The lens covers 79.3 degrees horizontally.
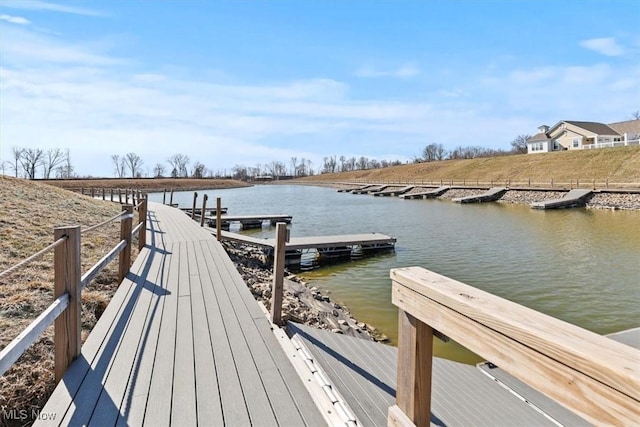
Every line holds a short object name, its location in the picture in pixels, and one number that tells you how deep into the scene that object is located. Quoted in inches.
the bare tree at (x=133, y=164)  4303.6
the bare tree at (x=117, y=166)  4254.4
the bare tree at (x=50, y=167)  3436.0
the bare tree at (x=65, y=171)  3592.5
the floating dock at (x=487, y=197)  1312.7
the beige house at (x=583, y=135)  2013.5
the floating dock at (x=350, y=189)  2272.6
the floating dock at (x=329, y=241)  478.7
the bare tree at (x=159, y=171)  4530.0
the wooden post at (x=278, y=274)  167.2
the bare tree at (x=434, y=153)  4286.4
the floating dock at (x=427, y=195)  1613.9
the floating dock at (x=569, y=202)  1029.8
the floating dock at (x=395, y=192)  1844.2
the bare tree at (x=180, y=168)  4567.4
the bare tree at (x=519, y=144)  3213.6
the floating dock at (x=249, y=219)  812.6
